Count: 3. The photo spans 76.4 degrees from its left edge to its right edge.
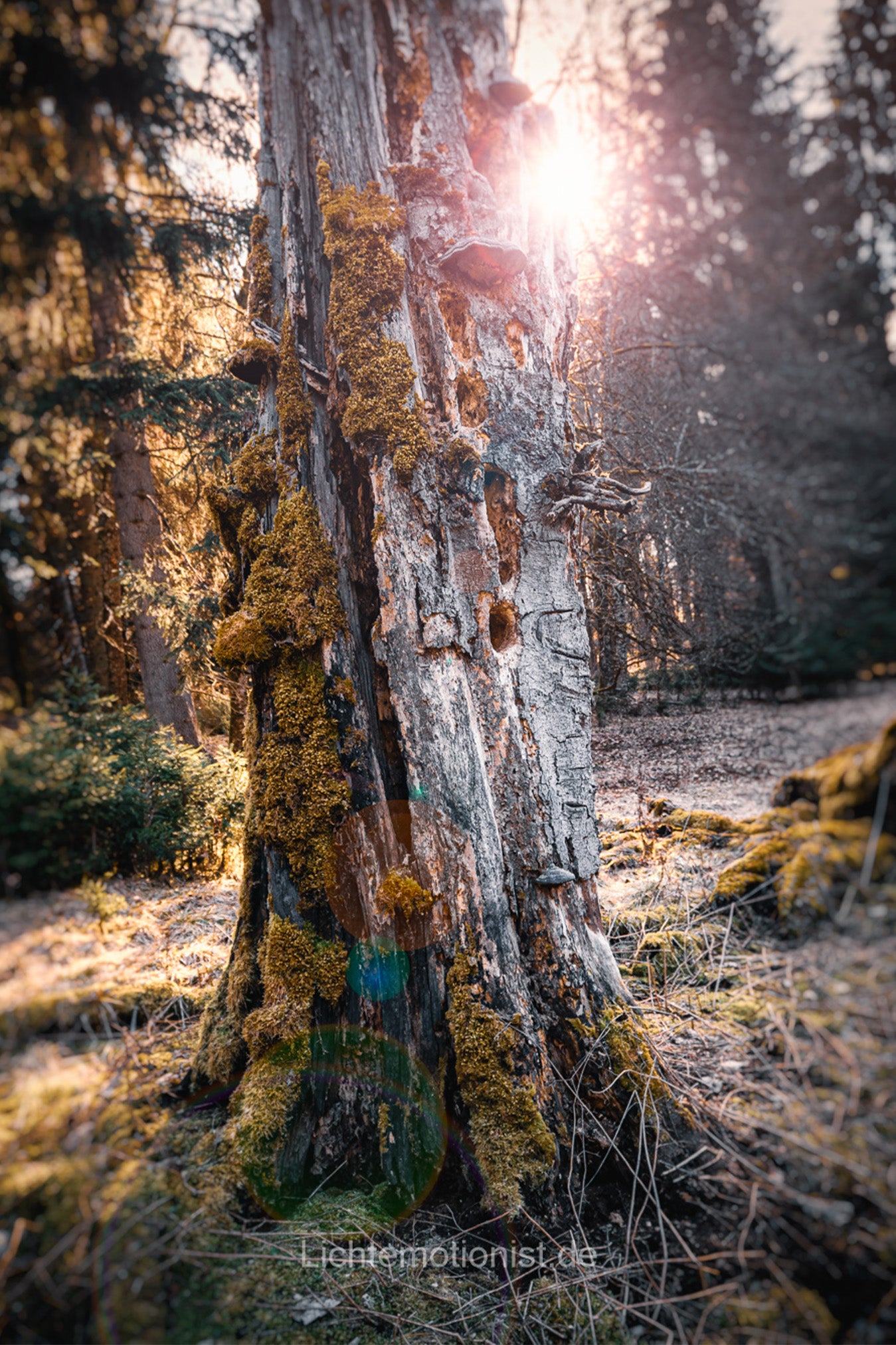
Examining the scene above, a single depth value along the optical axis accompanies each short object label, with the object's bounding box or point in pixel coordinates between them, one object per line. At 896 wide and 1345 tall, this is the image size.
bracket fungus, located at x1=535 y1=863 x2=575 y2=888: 2.44
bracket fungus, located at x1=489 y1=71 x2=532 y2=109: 2.75
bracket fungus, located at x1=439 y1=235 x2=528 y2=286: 2.56
